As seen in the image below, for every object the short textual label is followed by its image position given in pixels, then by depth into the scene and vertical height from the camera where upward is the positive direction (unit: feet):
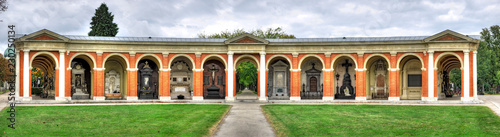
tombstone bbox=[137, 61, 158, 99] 143.54 -2.71
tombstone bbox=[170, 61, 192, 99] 147.54 -1.46
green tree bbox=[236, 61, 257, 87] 212.64 +1.16
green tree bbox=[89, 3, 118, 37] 212.23 +26.38
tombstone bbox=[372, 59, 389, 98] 144.77 -2.29
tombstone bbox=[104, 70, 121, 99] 146.30 -2.48
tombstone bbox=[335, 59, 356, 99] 143.95 -4.22
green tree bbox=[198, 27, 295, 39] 242.58 +23.47
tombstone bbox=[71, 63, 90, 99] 142.61 -1.50
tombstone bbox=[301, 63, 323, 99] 146.92 -3.90
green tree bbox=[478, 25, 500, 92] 202.69 +7.65
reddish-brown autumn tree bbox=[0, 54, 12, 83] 177.88 +4.04
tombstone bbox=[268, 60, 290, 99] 146.38 -2.06
